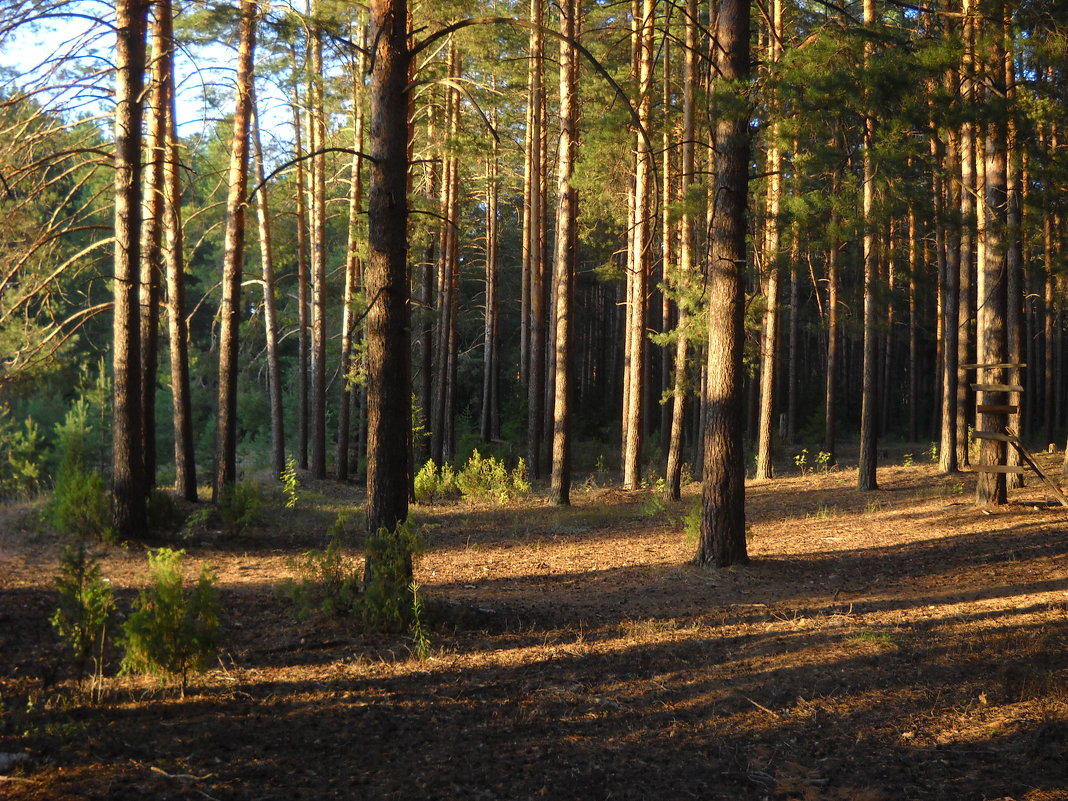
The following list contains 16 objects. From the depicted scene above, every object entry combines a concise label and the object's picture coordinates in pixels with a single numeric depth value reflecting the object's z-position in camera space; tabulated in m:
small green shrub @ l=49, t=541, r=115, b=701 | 4.77
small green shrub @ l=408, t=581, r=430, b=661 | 6.32
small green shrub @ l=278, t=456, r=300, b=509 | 15.05
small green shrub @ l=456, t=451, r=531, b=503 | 17.14
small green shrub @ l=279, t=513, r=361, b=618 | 6.91
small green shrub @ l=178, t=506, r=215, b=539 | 11.27
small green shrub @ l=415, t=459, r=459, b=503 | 17.72
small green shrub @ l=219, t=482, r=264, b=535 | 11.75
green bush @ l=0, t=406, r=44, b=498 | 17.03
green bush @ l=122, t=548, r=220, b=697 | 4.99
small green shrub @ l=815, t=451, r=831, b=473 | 19.61
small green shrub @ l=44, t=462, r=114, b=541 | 10.67
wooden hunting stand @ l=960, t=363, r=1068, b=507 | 11.89
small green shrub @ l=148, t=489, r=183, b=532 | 11.46
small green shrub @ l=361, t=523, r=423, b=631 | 6.79
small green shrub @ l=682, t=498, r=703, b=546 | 10.80
